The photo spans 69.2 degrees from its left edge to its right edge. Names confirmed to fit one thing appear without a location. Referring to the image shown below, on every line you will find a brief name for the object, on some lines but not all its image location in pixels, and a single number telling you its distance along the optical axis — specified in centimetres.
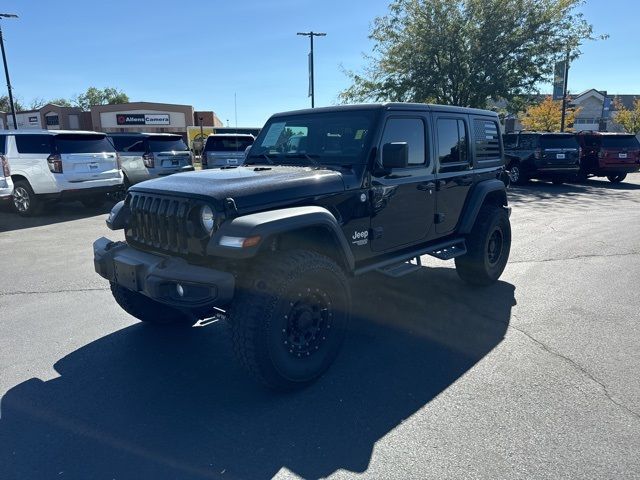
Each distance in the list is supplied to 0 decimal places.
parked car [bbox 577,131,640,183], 1603
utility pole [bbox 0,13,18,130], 1917
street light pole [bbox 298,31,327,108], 2276
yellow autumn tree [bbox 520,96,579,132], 3488
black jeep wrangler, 295
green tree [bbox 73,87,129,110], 8519
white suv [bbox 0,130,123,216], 966
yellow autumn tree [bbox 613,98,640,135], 3822
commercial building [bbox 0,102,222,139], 4447
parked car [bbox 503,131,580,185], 1510
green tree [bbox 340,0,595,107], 2019
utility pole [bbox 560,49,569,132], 2105
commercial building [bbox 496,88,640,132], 4909
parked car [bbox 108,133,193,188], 1241
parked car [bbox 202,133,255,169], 1339
